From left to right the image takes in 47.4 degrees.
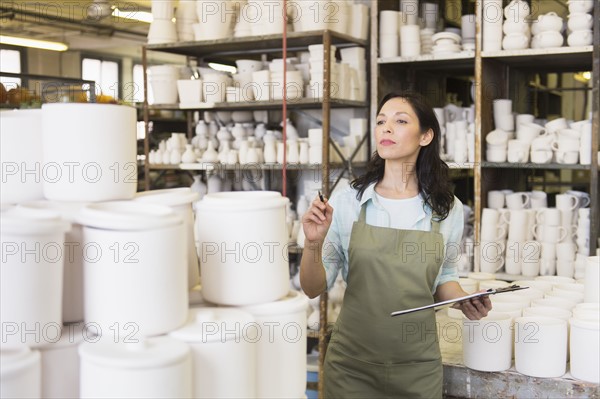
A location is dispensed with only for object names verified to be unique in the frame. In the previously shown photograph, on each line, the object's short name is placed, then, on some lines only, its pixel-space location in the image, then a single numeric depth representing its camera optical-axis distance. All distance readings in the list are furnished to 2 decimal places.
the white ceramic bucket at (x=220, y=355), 1.32
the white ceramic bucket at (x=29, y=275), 1.21
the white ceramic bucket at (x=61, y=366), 1.29
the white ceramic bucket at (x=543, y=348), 2.08
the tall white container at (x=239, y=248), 1.49
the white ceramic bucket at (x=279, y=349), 1.49
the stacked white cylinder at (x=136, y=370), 1.16
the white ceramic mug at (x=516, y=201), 3.89
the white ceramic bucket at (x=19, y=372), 1.13
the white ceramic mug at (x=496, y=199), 3.91
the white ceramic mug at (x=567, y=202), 3.74
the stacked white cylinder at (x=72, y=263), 1.37
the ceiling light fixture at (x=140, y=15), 8.31
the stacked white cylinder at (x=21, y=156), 1.46
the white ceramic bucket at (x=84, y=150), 1.42
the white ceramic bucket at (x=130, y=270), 1.27
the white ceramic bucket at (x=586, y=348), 2.03
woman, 2.18
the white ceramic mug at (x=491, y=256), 3.81
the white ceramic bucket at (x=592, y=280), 2.36
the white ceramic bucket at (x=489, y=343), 2.13
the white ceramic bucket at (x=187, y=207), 1.58
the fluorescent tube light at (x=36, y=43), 9.11
